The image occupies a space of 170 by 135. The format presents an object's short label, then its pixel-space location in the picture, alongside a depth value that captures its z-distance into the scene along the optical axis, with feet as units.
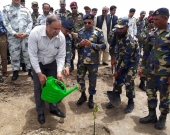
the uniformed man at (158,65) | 7.15
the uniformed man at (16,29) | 11.38
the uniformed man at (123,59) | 8.52
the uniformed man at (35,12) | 14.75
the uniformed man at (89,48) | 8.86
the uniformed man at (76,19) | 14.58
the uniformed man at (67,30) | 8.79
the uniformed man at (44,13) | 12.91
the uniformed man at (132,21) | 18.96
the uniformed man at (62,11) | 13.67
